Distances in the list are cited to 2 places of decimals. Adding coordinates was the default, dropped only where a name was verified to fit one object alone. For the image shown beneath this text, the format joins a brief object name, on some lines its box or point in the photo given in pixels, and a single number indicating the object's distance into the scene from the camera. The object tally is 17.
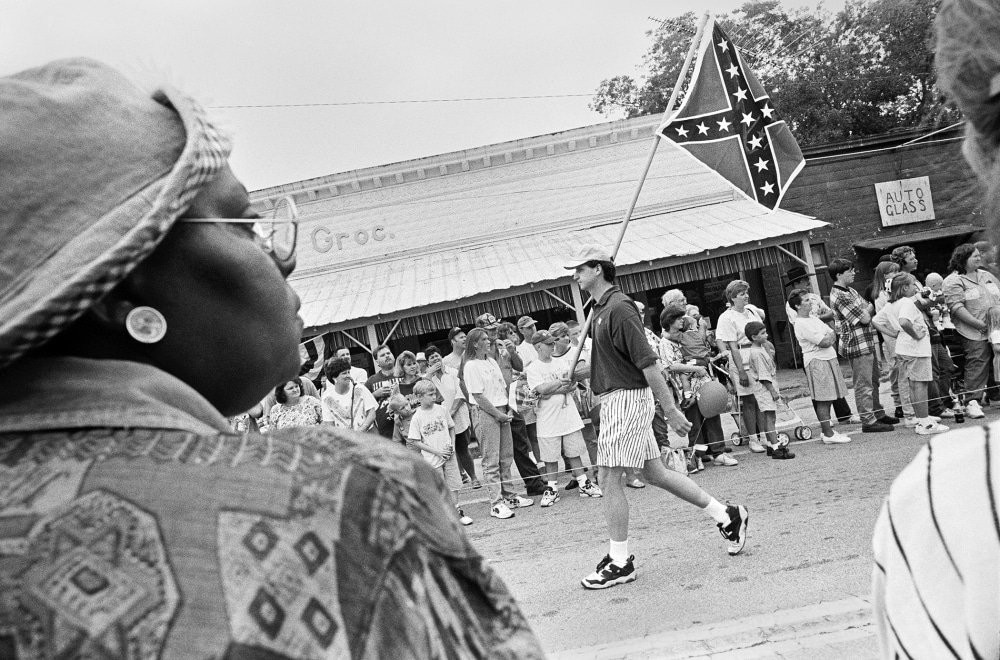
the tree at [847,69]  30.31
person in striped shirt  1.00
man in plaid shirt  9.85
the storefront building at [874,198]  21.19
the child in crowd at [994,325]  9.75
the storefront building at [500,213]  19.44
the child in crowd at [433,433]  8.26
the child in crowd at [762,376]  9.30
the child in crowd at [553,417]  8.79
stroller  9.80
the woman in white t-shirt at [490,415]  8.71
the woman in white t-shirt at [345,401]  8.85
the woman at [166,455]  0.78
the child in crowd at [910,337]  9.35
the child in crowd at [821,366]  9.44
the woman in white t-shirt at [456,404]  9.20
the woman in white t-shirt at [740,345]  9.45
